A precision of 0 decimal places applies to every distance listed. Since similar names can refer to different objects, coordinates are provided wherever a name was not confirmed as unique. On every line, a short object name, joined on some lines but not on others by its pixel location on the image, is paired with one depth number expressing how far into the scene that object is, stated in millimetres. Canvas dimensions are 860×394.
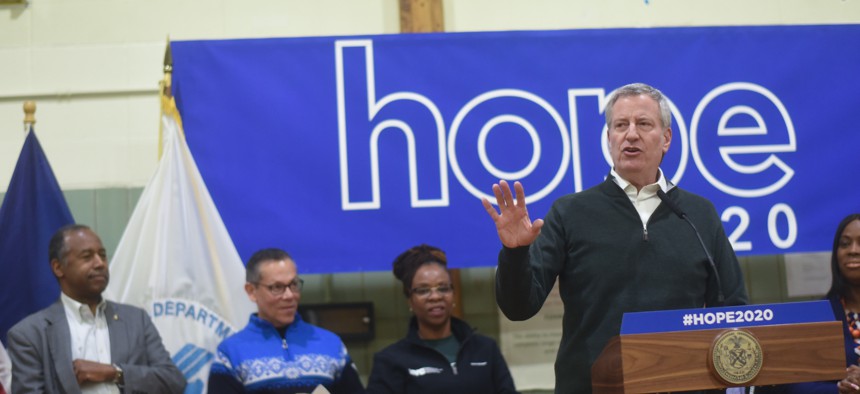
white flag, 3945
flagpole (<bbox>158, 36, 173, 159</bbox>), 4113
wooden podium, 1961
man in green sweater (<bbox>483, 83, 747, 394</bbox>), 2322
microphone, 2323
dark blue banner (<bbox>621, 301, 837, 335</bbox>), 1992
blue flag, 3968
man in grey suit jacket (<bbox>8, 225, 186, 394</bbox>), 3432
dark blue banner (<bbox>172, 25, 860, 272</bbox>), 4117
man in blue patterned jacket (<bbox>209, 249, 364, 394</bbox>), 3572
